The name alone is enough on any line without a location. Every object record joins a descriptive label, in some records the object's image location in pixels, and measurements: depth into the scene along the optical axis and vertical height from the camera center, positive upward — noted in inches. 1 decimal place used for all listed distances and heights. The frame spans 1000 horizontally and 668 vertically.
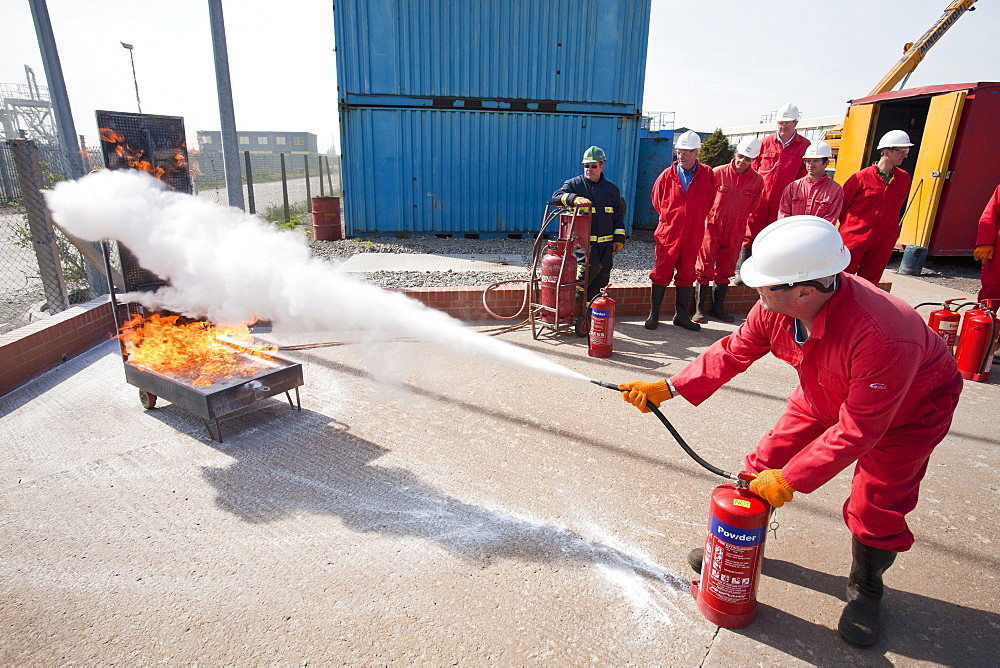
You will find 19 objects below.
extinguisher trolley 242.7 -46.9
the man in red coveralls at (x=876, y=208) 235.3 -14.3
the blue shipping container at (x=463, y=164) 486.0 +1.4
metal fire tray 145.6 -60.7
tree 757.9 +27.3
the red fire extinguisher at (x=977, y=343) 203.9 -60.0
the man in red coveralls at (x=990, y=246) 225.9 -27.4
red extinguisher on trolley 245.2 -48.1
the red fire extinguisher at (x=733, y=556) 90.2 -61.9
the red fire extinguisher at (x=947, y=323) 215.6 -55.3
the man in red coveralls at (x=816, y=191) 235.9 -7.5
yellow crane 595.4 +138.3
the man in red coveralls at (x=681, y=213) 250.5 -18.7
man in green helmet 241.6 -15.0
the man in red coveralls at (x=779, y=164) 286.0 +4.2
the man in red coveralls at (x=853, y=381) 80.5 -31.4
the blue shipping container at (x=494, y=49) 462.3 +97.3
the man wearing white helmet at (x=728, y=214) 259.3 -19.8
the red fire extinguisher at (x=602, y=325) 222.2 -60.9
